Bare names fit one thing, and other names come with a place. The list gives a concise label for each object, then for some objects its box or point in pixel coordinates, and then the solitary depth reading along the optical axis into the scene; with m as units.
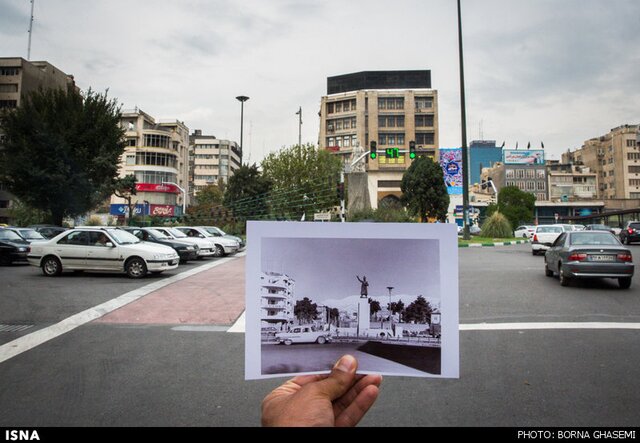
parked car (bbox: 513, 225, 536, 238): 38.10
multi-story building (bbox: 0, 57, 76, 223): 55.06
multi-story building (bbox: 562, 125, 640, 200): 94.38
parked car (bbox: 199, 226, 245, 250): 22.38
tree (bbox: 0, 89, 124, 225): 26.61
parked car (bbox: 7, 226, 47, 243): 18.00
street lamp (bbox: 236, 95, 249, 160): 42.81
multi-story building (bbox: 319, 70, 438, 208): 66.19
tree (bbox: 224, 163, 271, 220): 33.50
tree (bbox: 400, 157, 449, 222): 38.16
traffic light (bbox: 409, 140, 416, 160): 22.14
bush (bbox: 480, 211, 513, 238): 35.25
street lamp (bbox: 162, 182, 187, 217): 62.86
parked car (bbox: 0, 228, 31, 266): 15.92
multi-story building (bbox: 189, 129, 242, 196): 94.19
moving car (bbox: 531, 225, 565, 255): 19.27
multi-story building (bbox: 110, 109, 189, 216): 64.69
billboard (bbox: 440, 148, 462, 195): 60.19
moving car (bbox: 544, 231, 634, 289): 9.55
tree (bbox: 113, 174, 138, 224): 29.80
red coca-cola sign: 62.74
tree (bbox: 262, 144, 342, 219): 44.56
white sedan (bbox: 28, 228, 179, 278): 12.32
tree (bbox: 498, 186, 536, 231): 58.87
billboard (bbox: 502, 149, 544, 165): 105.75
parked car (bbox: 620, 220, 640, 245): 27.07
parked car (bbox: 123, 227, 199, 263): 16.73
